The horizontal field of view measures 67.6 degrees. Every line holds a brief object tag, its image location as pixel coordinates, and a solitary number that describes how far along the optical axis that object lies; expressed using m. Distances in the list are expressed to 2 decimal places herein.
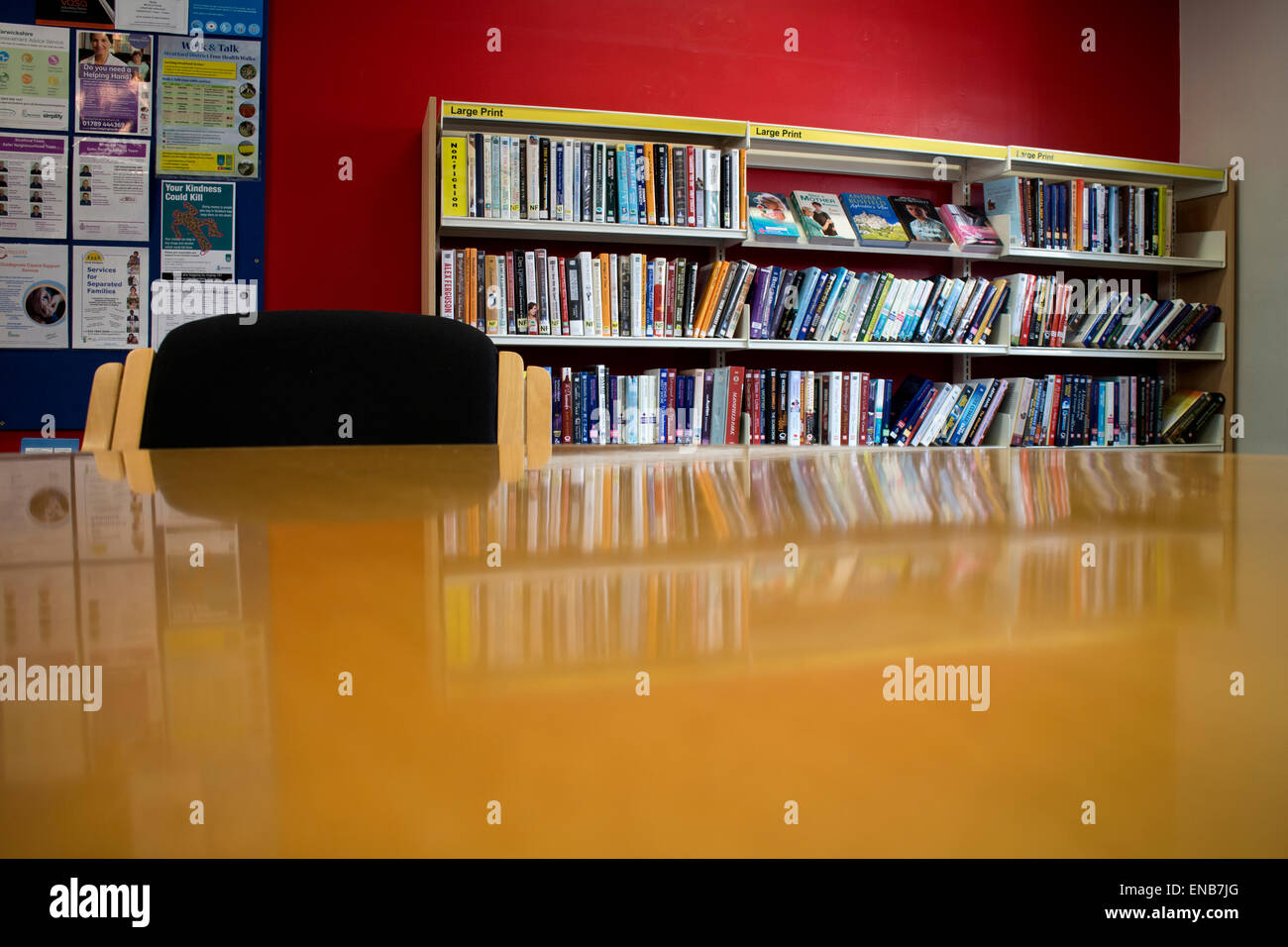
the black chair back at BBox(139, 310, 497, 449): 1.42
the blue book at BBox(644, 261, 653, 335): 3.30
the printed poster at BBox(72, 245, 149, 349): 3.21
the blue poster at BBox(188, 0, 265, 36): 3.26
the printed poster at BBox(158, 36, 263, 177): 3.24
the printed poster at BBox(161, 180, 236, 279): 3.24
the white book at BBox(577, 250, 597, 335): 3.24
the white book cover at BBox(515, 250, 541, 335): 3.19
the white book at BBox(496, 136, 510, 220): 3.15
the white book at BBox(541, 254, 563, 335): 3.22
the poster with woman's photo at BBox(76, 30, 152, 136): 3.21
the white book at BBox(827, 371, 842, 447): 3.55
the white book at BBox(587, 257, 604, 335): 3.25
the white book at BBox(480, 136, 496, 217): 3.13
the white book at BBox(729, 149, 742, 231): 3.32
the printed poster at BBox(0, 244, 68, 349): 3.17
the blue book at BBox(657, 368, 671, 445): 3.39
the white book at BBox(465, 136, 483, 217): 3.11
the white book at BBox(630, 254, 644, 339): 3.29
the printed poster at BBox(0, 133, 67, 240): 3.17
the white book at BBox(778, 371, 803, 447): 3.49
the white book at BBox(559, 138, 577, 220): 3.20
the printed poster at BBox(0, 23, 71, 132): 3.17
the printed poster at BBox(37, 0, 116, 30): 3.18
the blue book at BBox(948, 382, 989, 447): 3.70
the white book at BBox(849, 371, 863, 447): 3.59
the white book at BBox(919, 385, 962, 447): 3.65
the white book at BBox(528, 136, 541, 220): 3.17
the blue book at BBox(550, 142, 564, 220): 3.20
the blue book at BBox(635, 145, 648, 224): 3.25
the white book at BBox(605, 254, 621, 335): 3.27
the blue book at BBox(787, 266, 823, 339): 3.44
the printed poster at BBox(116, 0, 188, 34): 3.22
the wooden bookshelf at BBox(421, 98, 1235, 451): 3.18
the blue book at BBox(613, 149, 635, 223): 3.24
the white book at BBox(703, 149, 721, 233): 3.30
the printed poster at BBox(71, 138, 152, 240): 3.21
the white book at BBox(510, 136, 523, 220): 3.16
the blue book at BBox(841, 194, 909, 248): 3.60
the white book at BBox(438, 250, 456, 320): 3.14
